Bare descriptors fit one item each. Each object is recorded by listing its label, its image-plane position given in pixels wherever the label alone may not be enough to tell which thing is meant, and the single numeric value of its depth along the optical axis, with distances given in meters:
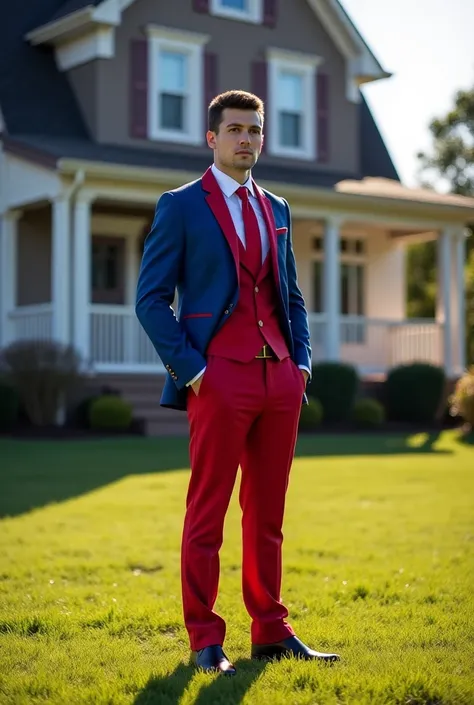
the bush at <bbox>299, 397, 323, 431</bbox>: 18.67
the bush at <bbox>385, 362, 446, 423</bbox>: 20.83
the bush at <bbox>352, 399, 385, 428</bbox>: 19.81
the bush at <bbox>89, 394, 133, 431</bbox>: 17.38
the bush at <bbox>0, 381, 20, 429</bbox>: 16.83
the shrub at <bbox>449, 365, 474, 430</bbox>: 19.39
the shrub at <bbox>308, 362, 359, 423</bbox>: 19.61
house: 19.14
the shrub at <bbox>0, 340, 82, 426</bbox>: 17.42
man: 4.79
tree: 36.69
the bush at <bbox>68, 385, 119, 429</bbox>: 17.98
